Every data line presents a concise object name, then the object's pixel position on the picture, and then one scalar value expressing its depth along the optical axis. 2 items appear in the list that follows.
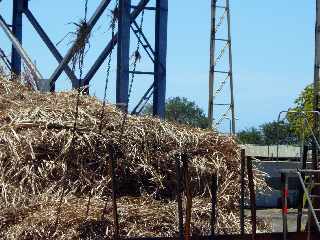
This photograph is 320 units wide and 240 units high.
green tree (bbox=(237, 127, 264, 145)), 74.75
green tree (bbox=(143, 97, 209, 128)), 86.78
